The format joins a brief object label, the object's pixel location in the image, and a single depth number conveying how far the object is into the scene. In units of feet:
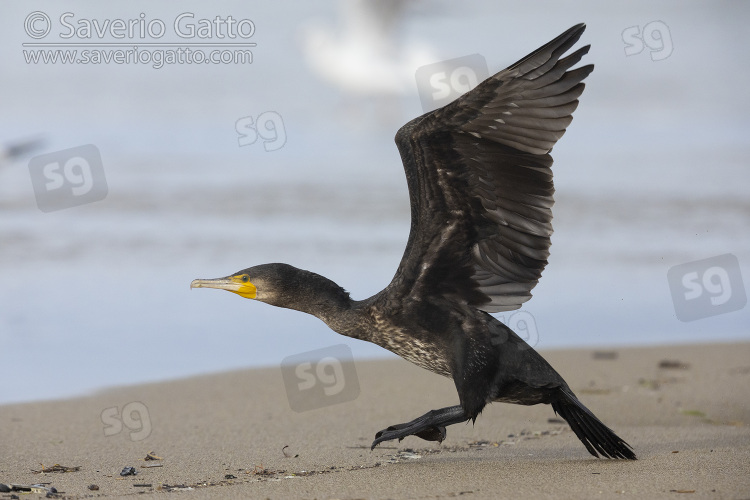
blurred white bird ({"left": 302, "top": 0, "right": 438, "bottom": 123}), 149.38
